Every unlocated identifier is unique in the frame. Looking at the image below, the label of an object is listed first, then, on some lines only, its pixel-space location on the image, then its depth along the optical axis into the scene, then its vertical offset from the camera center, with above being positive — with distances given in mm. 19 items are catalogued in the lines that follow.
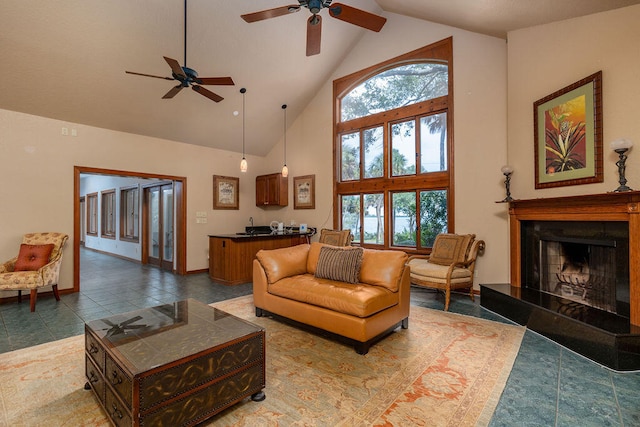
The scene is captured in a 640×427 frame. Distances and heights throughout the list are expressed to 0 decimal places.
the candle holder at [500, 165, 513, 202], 3981 +485
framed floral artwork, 3045 +873
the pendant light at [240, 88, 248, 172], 5398 +905
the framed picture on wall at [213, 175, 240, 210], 6812 +573
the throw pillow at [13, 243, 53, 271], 4109 -554
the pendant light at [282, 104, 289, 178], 6032 +1855
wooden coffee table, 1545 -861
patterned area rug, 1829 -1236
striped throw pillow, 3207 -545
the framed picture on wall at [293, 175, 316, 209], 6746 +546
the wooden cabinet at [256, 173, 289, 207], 7121 +631
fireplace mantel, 2609 -11
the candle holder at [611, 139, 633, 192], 2643 +540
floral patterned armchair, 3791 -654
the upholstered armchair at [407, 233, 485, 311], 4004 -735
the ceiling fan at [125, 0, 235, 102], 3301 +1627
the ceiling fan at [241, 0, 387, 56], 2713 +1942
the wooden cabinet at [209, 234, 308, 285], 5465 -773
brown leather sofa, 2666 -789
